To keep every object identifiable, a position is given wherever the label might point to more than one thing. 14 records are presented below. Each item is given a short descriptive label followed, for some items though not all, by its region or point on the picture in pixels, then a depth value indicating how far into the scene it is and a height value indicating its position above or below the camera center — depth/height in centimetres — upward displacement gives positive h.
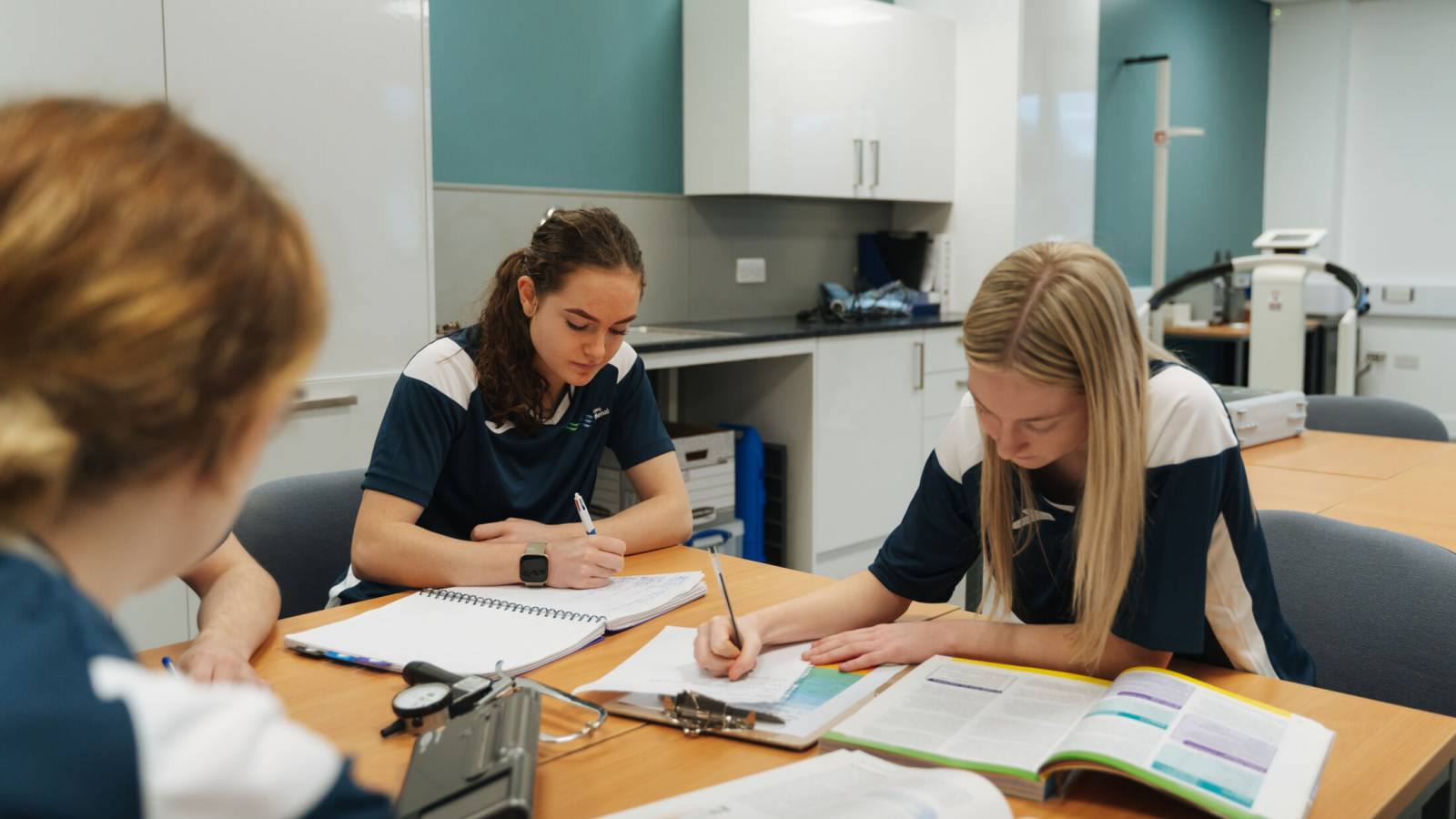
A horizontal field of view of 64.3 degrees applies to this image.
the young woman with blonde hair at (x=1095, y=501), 123 -24
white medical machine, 461 -14
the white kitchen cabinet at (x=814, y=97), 390 +66
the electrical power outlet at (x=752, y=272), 437 +4
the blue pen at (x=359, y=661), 129 -43
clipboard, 111 -43
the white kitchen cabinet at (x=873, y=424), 387 -49
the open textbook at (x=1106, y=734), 94 -41
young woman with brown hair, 162 -25
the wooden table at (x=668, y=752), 98 -44
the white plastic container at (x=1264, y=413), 290 -33
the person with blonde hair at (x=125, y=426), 47 -6
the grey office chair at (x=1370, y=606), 145 -42
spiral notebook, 131 -42
